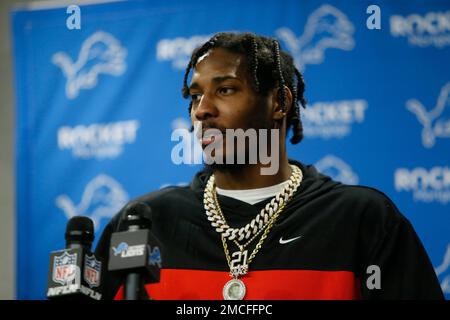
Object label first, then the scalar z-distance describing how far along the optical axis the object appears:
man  3.59
